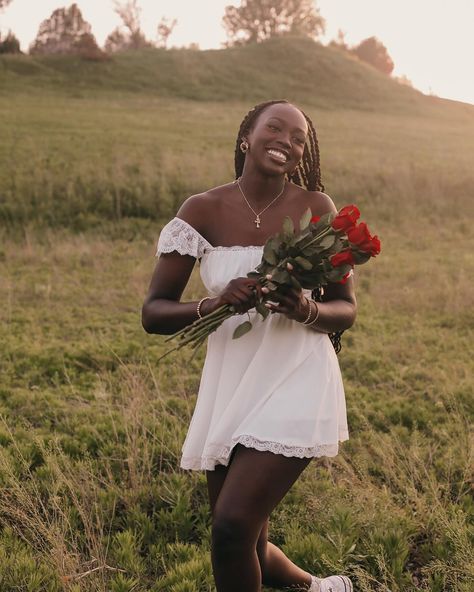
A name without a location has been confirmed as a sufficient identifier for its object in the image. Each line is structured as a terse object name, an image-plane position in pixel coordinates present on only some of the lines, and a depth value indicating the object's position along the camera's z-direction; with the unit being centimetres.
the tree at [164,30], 7662
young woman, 270
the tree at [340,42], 7850
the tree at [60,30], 5759
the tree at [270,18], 8212
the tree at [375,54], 7781
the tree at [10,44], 4738
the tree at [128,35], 6975
